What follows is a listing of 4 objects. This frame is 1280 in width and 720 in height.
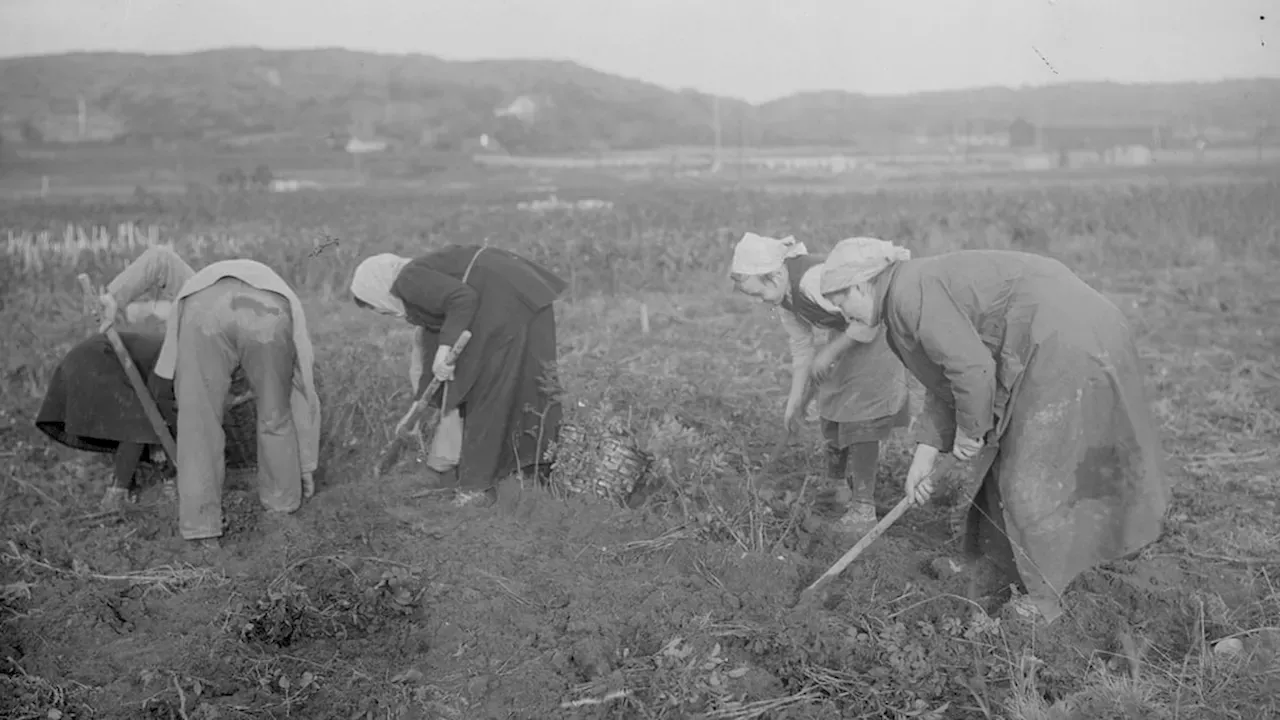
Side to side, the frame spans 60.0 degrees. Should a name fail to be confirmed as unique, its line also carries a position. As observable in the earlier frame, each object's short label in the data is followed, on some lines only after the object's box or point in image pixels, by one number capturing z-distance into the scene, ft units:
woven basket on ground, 14.79
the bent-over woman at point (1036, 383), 9.95
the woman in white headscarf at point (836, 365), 13.34
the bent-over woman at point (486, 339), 14.79
